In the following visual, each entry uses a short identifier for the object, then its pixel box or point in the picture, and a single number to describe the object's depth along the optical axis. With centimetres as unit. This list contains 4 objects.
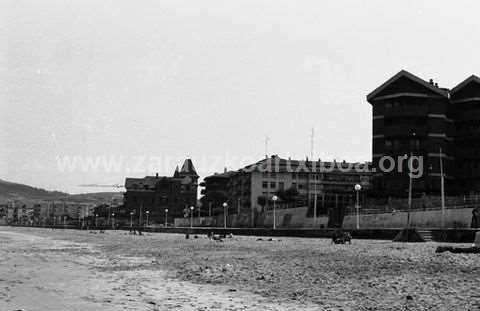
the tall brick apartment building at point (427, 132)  8825
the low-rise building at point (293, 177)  16612
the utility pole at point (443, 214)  5368
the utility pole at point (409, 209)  5642
